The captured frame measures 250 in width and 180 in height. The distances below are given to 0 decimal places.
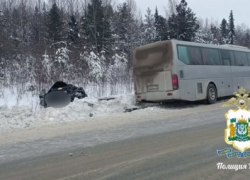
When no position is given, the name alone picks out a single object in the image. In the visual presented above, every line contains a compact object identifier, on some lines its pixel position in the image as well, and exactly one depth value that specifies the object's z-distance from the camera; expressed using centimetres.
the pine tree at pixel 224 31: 9185
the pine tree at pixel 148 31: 6085
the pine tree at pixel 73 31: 5269
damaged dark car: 1903
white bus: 1723
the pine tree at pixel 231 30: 9656
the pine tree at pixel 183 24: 5773
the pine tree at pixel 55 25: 5141
